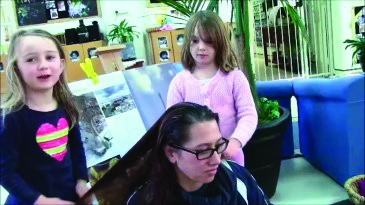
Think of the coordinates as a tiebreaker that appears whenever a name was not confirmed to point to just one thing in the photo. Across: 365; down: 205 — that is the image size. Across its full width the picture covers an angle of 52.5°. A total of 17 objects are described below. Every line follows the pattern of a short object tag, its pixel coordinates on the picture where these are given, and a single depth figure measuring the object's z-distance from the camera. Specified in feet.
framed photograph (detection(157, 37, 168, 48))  14.82
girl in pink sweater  4.20
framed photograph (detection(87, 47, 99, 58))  14.28
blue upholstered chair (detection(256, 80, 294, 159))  7.30
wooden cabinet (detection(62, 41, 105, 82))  13.41
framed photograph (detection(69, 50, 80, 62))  14.05
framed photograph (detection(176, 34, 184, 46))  14.65
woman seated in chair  2.28
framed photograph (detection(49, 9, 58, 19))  15.38
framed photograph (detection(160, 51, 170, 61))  14.93
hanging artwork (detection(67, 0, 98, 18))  15.65
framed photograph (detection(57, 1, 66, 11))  15.44
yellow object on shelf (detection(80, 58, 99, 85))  5.00
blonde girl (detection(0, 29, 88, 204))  2.76
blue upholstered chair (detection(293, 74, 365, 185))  5.70
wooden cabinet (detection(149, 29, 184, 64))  14.66
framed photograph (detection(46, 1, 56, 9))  15.35
